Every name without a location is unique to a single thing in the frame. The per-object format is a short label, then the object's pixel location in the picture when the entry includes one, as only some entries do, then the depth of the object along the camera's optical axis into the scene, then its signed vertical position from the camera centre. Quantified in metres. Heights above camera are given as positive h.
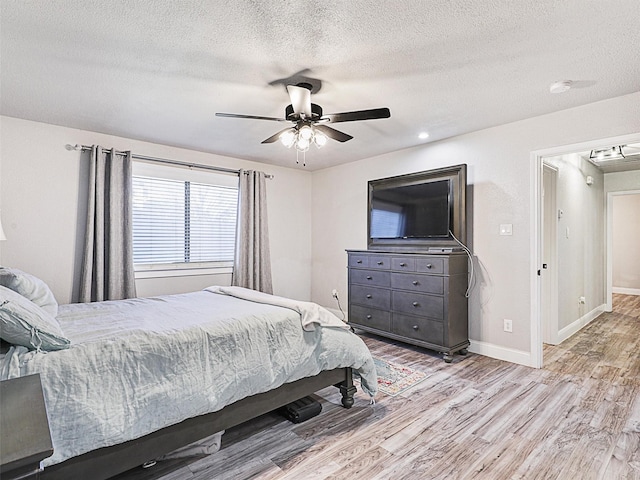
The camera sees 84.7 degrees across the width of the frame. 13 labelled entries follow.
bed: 1.50 -0.65
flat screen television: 3.77 +0.42
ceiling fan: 2.42 +0.92
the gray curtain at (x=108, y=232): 3.54 +0.16
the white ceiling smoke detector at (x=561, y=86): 2.56 +1.20
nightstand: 0.74 -0.43
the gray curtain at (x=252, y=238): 4.69 +0.13
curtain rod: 3.59 +1.03
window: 4.09 +0.37
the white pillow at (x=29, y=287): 2.13 -0.25
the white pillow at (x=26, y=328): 1.47 -0.35
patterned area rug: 2.86 -1.15
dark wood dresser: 3.49 -0.55
